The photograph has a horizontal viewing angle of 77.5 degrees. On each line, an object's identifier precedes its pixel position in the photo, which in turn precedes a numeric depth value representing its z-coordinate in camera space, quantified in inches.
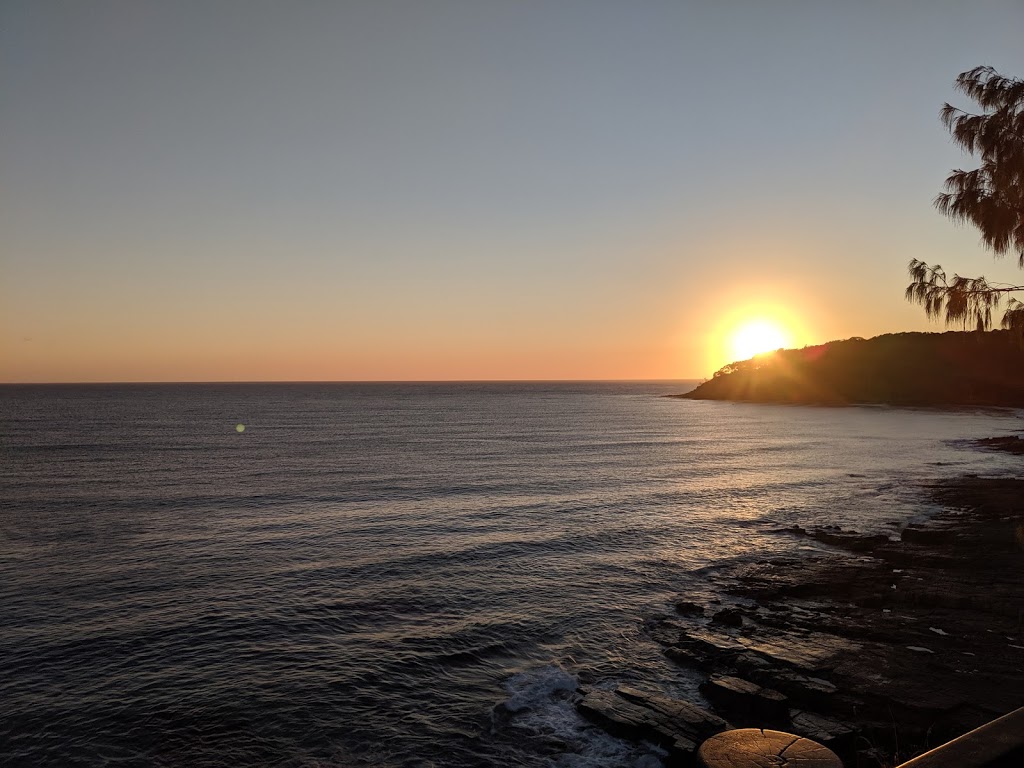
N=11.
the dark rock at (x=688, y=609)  807.1
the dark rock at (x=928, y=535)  1083.3
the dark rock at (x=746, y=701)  531.2
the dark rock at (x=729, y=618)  756.5
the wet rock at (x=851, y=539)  1091.3
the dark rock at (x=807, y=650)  614.7
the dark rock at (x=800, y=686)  546.3
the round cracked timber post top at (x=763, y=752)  301.4
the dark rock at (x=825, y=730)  479.6
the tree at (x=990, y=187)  687.7
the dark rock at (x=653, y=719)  506.0
